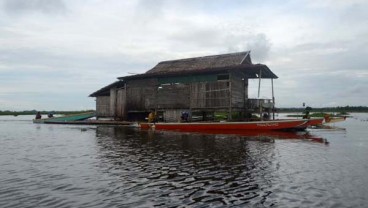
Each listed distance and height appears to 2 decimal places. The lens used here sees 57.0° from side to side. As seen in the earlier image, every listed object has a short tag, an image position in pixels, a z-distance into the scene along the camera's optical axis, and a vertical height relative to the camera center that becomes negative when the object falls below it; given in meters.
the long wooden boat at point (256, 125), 26.69 -0.93
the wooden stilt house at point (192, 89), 30.38 +2.47
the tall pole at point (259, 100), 29.44 +1.24
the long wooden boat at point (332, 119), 34.36 -0.72
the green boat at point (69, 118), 45.26 -0.36
